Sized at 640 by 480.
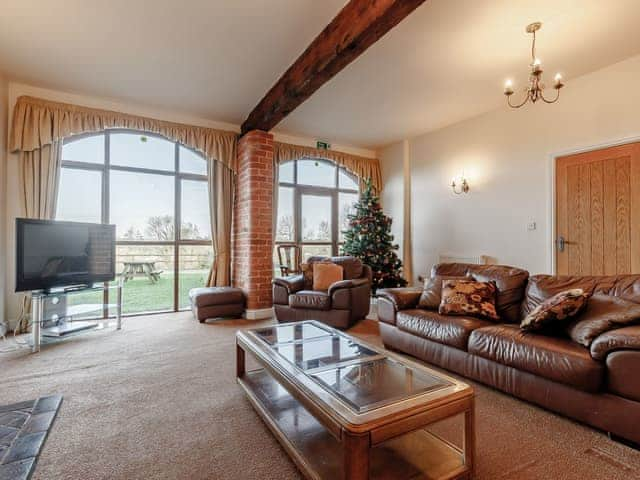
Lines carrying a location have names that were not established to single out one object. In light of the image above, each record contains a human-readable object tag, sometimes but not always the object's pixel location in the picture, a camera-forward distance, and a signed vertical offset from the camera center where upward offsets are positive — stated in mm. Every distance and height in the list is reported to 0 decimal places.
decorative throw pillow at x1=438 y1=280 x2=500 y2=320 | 2682 -468
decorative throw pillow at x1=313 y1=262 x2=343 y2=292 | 4281 -411
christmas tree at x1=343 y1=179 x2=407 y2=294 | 5410 +20
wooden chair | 5473 -206
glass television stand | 3170 -764
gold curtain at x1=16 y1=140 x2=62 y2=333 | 3850 +712
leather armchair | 3891 -690
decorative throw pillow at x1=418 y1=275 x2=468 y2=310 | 3039 -464
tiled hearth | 1535 -1021
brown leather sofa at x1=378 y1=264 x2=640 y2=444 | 1695 -679
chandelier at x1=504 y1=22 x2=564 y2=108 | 2816 +1540
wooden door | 3469 +343
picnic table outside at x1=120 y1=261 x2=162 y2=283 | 4609 -376
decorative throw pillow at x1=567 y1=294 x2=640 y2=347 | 1850 -435
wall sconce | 5094 +893
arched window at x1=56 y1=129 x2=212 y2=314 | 4344 +543
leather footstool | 4273 -768
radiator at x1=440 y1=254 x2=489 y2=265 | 4762 -236
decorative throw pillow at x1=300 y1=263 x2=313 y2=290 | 4371 -418
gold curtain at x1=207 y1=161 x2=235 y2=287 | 5027 +379
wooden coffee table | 1232 -670
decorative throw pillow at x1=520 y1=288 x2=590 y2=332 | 2102 -434
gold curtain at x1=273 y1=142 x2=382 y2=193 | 5574 +1539
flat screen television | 3203 -101
